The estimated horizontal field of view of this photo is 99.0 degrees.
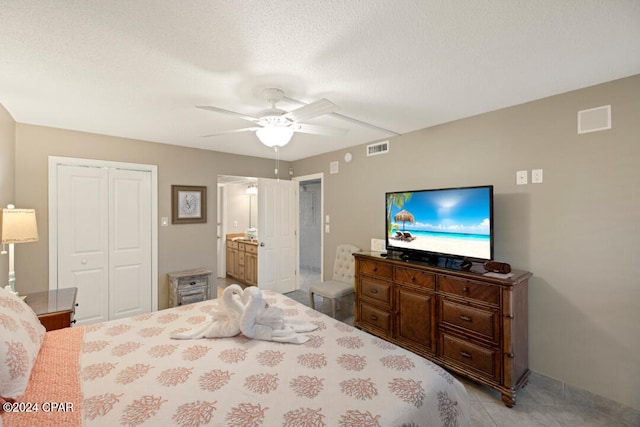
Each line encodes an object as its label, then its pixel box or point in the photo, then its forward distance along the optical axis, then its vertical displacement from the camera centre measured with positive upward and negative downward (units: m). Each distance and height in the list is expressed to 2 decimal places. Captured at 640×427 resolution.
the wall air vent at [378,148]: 3.63 +0.90
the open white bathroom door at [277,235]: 4.61 -0.36
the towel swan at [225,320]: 1.77 -0.72
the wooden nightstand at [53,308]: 2.07 -0.73
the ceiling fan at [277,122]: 1.90 +0.70
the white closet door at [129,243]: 3.52 -0.37
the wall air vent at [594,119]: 2.06 +0.73
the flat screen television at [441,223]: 2.40 -0.09
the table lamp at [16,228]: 2.24 -0.10
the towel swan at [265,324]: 1.73 -0.72
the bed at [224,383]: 1.09 -0.80
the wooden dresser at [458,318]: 2.11 -0.93
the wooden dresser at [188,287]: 3.67 -0.99
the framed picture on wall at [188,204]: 3.95 +0.16
